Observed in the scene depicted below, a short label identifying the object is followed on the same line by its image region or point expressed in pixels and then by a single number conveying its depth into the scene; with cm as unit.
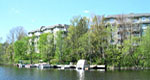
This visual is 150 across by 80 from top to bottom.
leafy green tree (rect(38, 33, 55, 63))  6616
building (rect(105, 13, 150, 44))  5812
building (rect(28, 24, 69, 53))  8003
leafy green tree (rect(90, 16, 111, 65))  5531
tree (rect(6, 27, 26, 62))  8358
